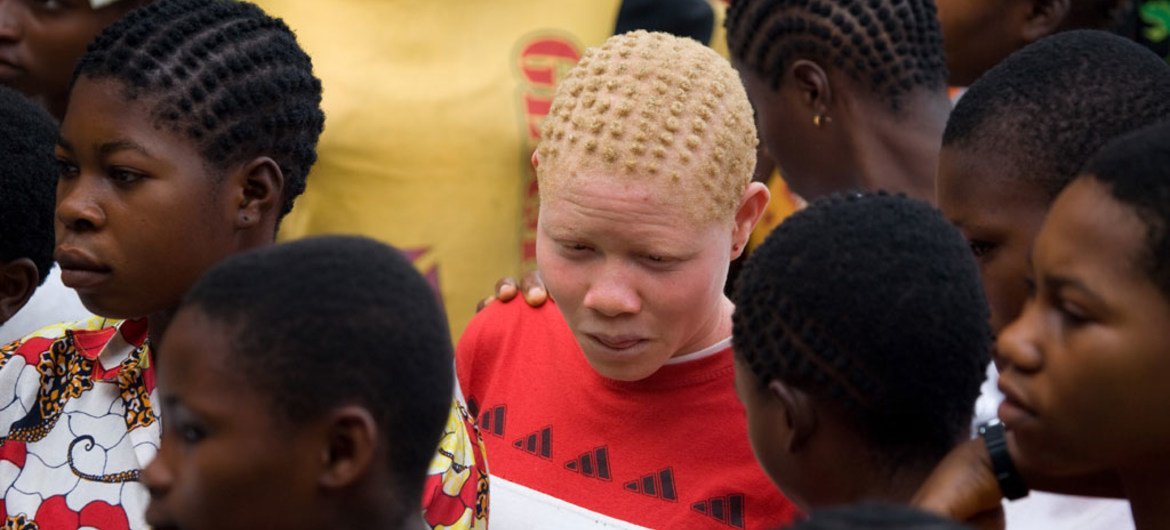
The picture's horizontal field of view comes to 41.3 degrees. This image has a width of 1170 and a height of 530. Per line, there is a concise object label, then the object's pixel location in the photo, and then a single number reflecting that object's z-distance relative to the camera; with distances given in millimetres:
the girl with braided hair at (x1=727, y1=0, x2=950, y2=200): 3760
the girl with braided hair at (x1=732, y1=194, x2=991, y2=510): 2305
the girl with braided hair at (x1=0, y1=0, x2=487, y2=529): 2771
